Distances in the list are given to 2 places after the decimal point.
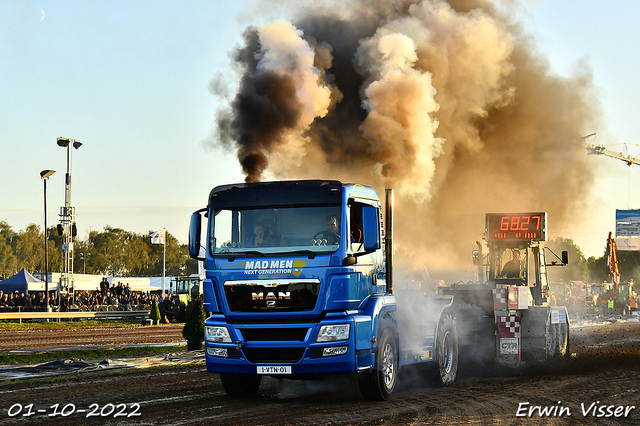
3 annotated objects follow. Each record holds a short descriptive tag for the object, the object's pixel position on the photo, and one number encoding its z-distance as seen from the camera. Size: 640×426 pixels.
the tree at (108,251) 106.00
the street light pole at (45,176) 49.22
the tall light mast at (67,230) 43.66
